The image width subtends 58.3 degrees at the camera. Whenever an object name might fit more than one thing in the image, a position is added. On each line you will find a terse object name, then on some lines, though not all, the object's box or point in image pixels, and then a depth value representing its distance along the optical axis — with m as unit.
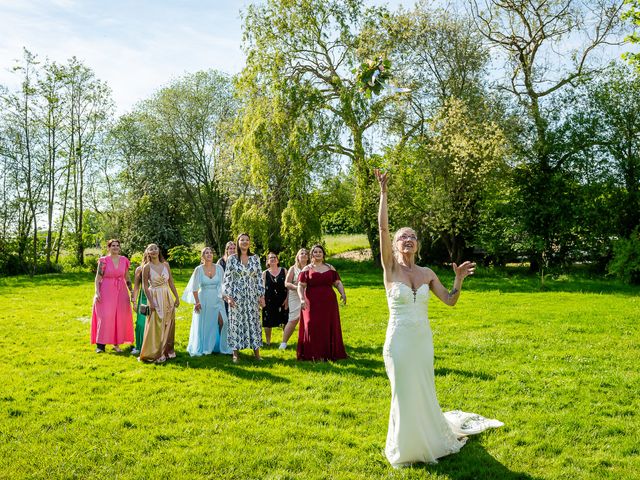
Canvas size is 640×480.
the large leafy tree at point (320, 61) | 25.70
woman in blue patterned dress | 10.51
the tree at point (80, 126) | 36.69
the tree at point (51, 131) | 35.59
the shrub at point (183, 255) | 31.20
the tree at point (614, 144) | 24.62
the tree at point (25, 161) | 35.06
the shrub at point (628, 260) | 22.62
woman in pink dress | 11.80
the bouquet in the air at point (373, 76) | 7.02
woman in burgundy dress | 10.45
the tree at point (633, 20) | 12.88
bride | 5.65
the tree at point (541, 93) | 25.47
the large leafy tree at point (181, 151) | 38.94
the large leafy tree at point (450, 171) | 24.25
